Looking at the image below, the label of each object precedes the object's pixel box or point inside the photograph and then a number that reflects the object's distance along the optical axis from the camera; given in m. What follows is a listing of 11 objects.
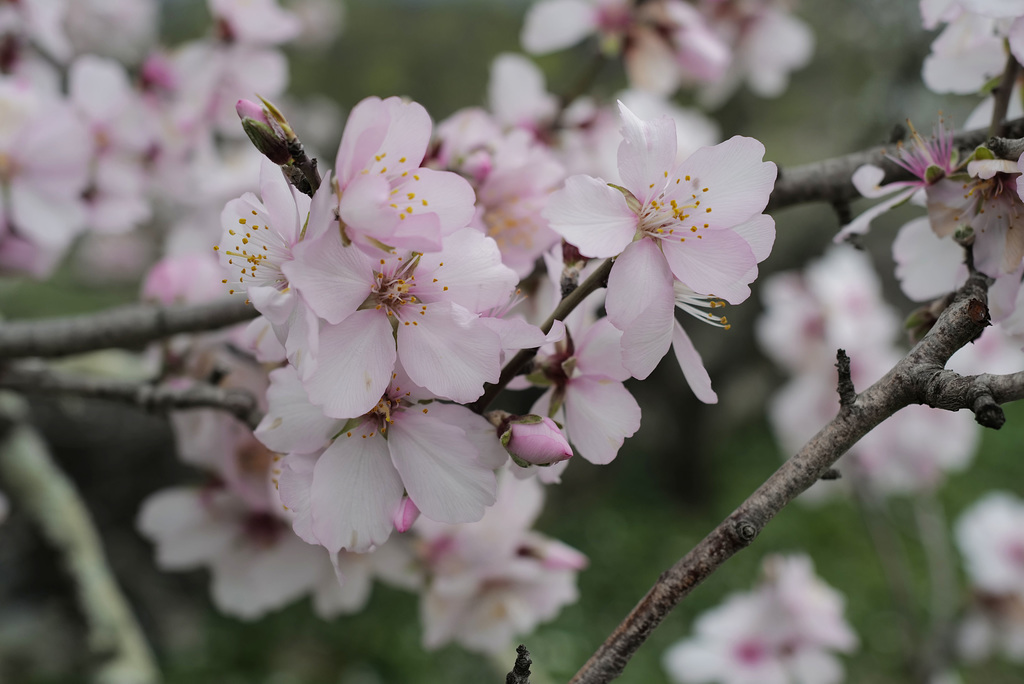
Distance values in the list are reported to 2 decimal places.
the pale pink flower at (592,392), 0.37
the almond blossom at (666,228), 0.36
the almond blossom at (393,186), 0.35
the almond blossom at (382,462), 0.36
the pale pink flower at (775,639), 0.70
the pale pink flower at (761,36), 0.76
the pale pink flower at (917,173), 0.38
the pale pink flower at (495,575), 0.46
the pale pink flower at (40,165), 0.53
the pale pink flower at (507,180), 0.41
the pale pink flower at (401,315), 0.35
